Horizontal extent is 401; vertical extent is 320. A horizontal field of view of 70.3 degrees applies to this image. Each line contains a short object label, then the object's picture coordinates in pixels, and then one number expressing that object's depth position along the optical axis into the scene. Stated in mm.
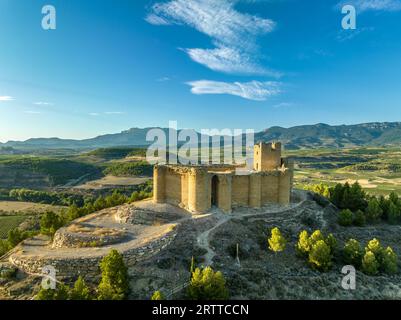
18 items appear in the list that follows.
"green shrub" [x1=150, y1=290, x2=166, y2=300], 24106
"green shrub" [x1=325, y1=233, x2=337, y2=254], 36438
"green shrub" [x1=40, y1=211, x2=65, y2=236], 39725
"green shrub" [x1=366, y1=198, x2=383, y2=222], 52312
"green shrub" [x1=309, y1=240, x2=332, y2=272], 33844
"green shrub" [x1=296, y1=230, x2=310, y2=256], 35875
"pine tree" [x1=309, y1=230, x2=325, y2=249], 36109
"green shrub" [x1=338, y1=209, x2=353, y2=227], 48250
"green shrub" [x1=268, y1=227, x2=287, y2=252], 35250
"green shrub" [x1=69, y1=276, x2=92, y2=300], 24422
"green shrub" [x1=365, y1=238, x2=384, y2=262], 36250
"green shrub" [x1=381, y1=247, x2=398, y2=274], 35125
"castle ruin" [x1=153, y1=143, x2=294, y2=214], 40500
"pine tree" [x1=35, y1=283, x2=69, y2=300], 23453
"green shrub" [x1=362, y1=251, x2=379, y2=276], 34075
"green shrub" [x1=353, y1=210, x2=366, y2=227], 49406
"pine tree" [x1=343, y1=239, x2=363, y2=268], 35781
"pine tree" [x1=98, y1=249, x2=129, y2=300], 25750
